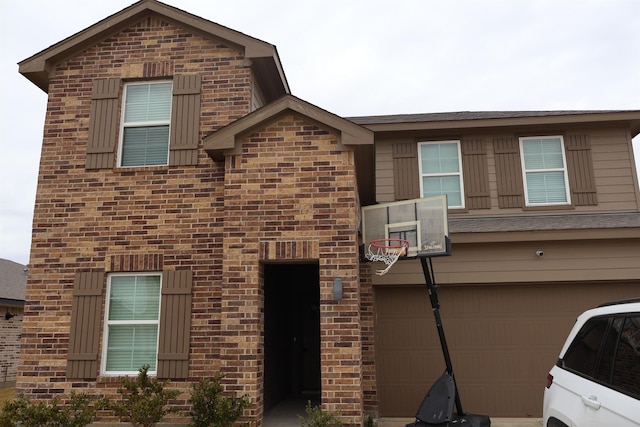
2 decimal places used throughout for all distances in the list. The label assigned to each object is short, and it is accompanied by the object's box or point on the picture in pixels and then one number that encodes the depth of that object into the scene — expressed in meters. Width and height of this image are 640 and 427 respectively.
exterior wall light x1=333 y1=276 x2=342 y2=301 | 6.65
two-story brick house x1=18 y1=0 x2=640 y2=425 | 7.04
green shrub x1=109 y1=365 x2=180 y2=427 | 6.38
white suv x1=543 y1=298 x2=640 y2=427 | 3.38
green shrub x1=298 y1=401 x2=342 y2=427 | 6.07
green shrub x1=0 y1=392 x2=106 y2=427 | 6.36
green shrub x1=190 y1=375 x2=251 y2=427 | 6.31
